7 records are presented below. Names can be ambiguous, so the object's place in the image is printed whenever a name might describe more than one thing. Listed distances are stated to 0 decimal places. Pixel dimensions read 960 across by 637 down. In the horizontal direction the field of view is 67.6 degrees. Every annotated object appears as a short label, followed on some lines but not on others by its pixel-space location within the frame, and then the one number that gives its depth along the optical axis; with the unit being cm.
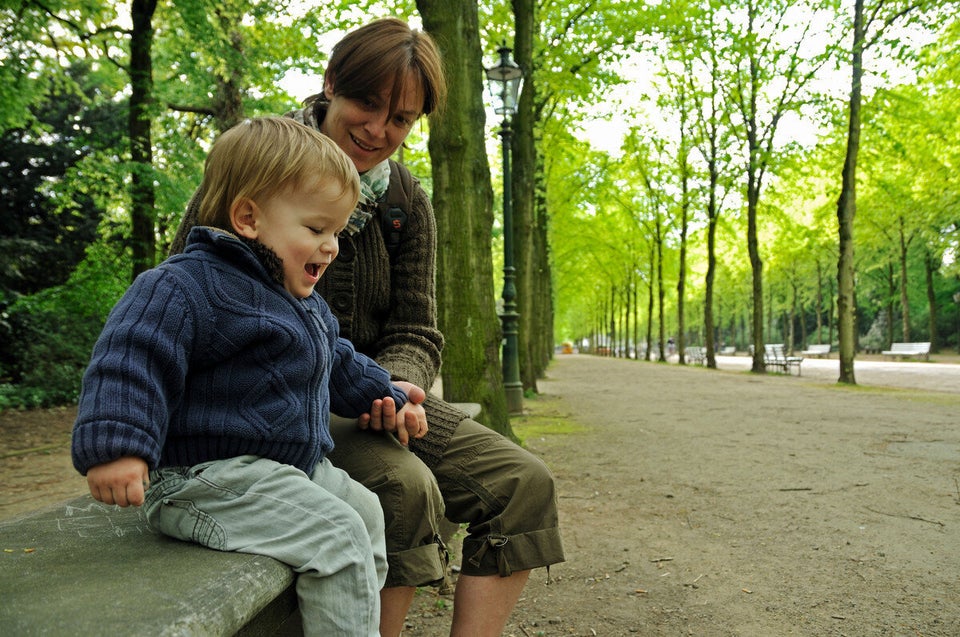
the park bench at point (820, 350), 3803
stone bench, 101
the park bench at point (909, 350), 2920
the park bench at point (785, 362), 2106
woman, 193
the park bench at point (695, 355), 3189
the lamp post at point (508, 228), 992
